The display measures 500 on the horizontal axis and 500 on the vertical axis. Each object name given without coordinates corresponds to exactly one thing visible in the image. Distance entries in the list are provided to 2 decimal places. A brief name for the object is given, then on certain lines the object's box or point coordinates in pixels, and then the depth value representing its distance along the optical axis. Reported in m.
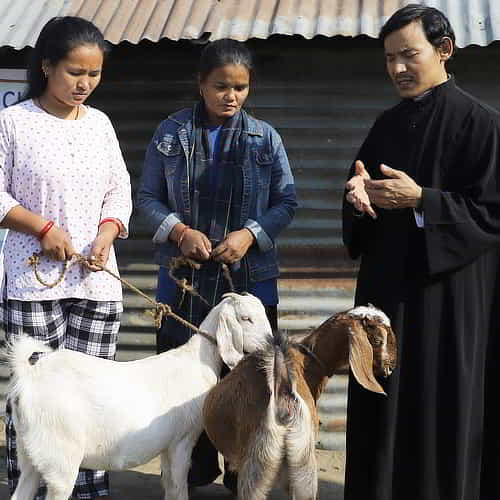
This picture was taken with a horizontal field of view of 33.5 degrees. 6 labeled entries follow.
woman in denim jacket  4.04
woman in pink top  3.69
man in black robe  3.35
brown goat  3.29
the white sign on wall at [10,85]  5.55
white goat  3.50
